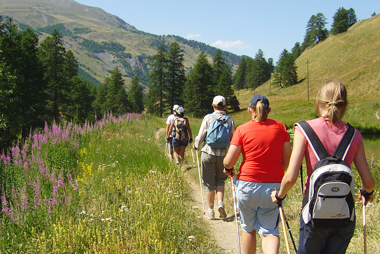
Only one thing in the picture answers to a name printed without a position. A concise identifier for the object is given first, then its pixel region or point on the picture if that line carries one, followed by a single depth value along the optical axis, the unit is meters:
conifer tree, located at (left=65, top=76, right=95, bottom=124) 54.17
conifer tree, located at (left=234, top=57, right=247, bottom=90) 127.50
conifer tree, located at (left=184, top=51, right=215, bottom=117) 61.69
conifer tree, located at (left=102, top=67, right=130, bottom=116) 67.56
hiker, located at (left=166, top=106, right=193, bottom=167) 8.55
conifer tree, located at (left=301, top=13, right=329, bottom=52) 118.90
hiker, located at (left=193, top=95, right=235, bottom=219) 5.62
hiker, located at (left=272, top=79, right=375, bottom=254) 2.49
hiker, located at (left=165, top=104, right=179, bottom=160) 8.88
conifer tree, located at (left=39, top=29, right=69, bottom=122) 43.31
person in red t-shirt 3.47
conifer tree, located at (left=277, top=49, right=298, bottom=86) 88.12
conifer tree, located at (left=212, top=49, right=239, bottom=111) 68.25
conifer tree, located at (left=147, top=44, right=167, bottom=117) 62.00
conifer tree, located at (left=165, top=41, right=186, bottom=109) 63.12
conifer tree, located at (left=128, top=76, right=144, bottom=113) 86.39
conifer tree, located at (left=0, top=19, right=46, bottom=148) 28.87
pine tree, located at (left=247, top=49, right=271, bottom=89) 111.86
